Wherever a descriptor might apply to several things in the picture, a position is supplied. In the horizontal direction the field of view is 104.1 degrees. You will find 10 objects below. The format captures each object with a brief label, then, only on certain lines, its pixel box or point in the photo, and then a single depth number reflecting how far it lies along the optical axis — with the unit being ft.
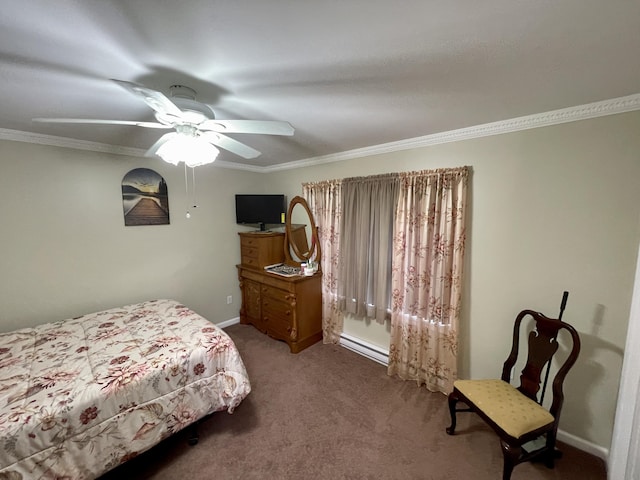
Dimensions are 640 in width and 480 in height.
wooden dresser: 9.54
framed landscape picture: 8.86
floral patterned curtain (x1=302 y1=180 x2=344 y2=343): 9.71
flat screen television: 11.21
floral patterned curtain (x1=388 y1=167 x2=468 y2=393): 6.89
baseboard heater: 8.95
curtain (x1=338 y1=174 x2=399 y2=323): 8.33
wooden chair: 4.69
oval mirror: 10.59
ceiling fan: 4.21
